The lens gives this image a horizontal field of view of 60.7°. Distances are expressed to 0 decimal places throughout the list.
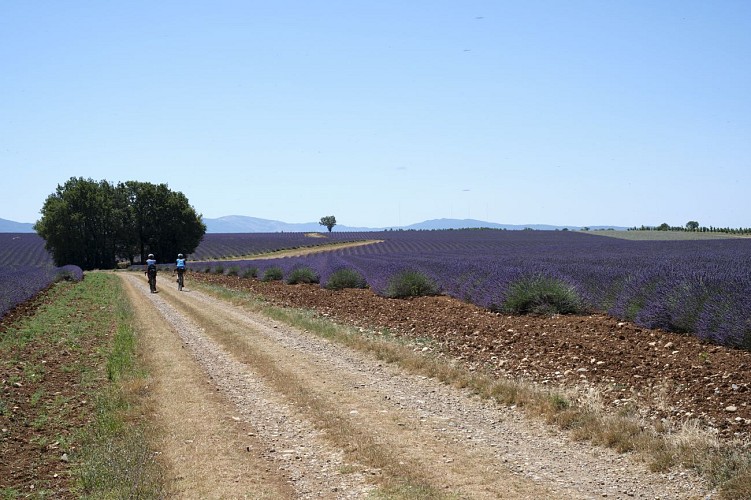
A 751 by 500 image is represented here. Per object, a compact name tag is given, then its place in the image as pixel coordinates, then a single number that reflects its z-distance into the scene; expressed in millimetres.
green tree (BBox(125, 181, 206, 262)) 73750
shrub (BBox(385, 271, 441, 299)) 20422
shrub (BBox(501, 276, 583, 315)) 13775
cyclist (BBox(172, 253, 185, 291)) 30625
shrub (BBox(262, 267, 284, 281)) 34000
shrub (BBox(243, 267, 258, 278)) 38341
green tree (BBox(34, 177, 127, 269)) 69438
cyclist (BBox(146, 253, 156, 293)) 29062
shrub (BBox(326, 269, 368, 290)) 25672
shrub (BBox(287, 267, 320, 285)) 30203
